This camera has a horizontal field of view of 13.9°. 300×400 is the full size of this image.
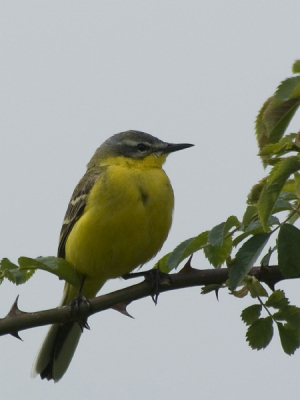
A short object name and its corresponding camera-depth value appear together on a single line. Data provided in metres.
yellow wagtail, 10.85
